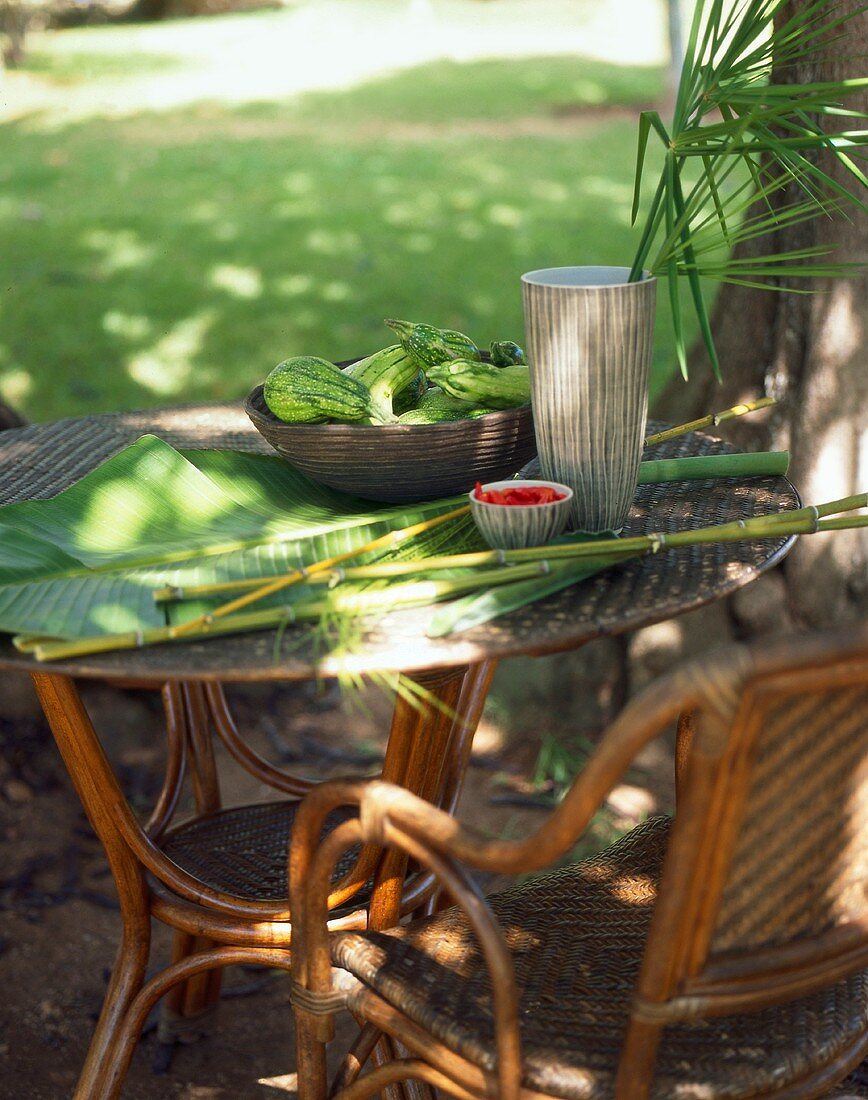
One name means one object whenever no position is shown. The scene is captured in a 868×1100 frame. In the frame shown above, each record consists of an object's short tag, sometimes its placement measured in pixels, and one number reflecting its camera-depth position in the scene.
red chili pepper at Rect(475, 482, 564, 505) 1.54
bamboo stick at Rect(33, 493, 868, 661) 1.33
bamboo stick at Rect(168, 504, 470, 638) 1.35
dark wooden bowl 1.60
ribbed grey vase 1.52
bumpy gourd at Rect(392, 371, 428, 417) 1.87
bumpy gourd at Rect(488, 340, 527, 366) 1.85
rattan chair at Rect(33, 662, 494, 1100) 1.67
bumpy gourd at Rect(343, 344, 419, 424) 1.81
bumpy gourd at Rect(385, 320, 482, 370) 1.78
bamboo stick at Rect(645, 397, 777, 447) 1.95
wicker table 1.33
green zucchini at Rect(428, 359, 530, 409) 1.71
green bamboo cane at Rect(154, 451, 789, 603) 1.83
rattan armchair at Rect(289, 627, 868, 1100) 1.07
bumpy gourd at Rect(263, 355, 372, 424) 1.67
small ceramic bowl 1.49
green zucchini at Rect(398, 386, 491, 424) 1.73
